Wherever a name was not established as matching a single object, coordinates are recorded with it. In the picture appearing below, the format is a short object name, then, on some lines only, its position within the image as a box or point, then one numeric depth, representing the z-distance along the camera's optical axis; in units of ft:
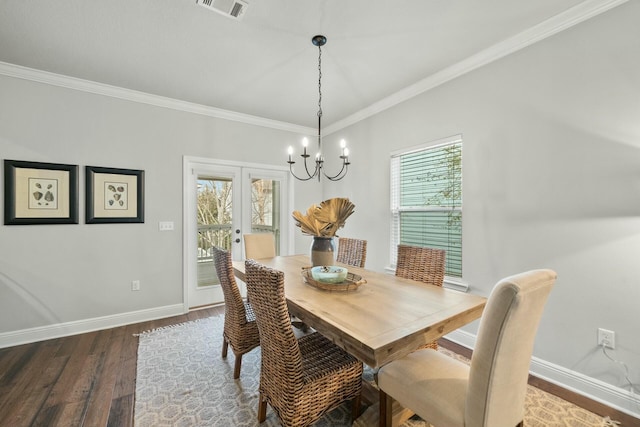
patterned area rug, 5.71
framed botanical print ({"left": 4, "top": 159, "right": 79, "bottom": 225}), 8.93
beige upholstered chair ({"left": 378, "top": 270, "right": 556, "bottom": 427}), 3.41
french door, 12.26
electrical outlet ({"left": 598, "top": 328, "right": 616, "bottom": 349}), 6.18
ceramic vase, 6.87
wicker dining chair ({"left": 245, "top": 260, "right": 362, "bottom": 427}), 4.55
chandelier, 7.50
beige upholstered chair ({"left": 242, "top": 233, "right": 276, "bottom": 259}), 10.30
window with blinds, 9.39
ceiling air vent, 6.19
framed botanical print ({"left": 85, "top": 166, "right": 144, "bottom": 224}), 10.12
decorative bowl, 6.27
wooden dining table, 3.90
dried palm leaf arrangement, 6.67
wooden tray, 6.00
